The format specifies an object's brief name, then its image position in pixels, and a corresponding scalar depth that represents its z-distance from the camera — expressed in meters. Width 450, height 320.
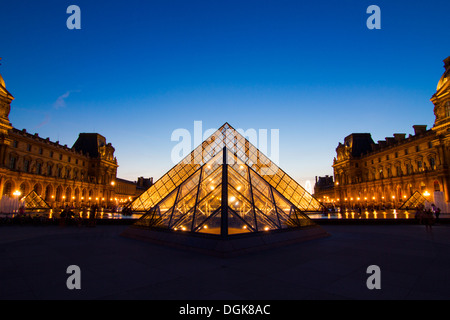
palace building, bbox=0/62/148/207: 37.16
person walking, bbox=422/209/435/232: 12.93
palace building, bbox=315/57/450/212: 36.28
